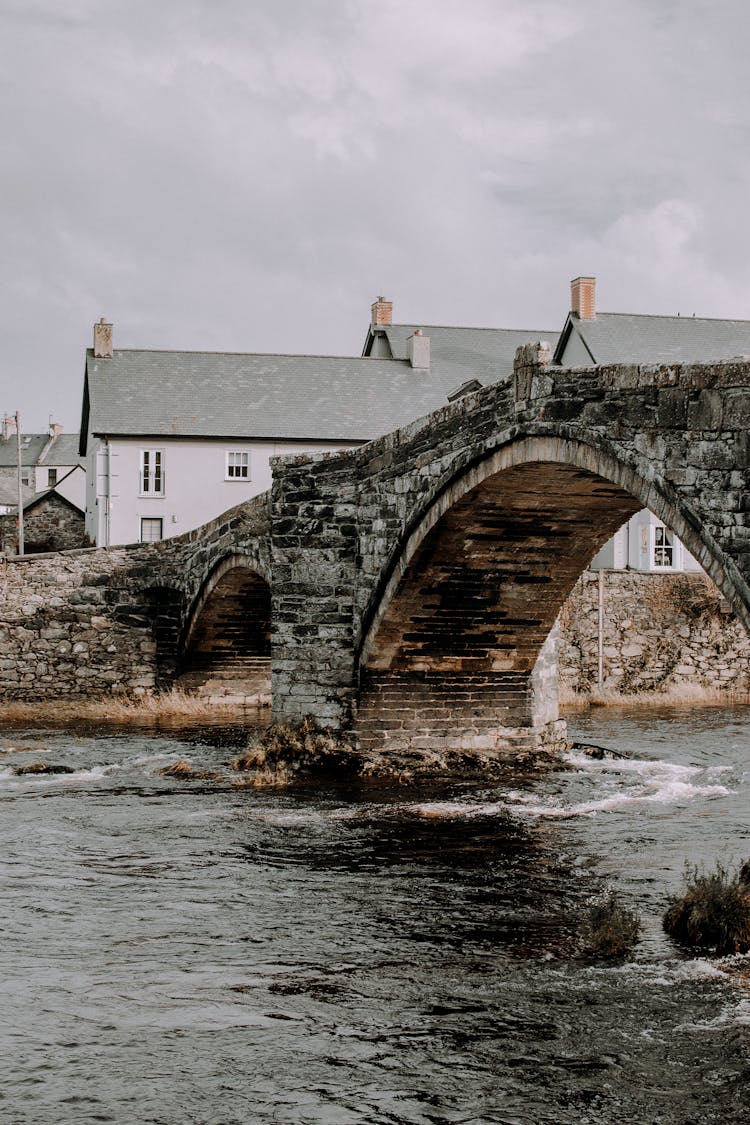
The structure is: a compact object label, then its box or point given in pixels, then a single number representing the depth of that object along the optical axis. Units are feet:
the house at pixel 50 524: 159.94
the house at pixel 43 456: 236.84
